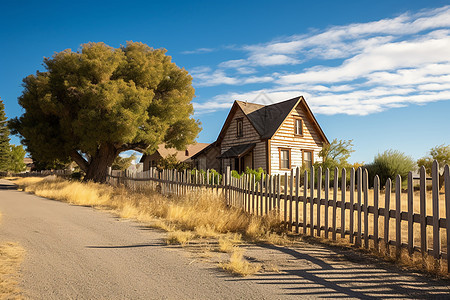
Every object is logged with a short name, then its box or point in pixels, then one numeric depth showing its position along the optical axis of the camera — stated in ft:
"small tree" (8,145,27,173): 272.92
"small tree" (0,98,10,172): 206.90
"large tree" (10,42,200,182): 75.20
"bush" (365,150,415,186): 90.07
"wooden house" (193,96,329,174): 95.91
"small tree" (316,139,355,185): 100.39
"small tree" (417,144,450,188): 92.73
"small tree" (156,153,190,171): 92.35
